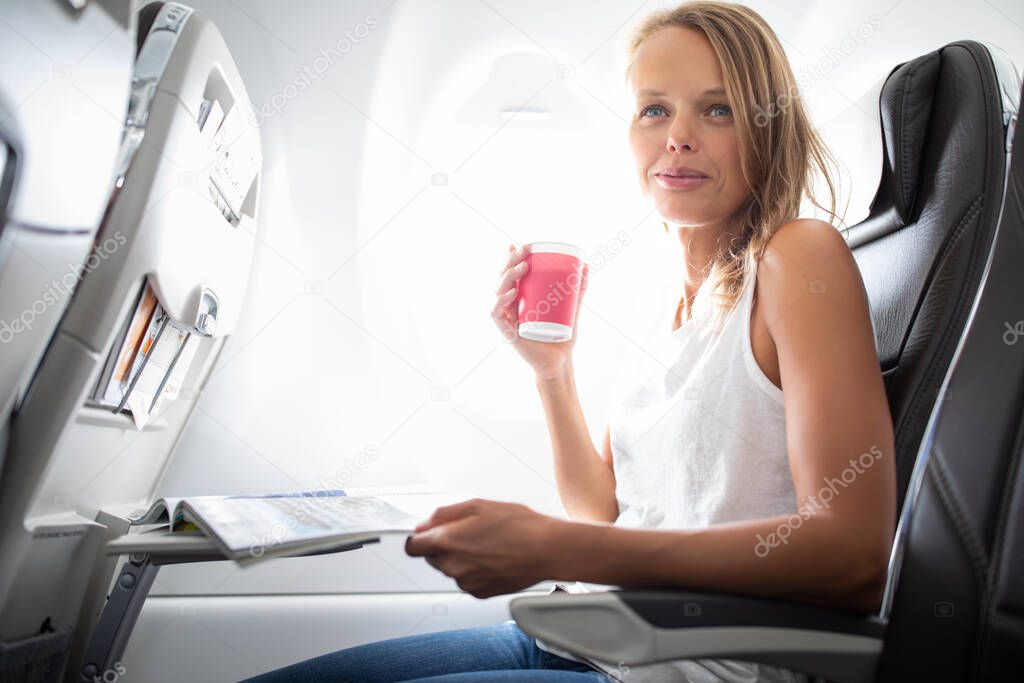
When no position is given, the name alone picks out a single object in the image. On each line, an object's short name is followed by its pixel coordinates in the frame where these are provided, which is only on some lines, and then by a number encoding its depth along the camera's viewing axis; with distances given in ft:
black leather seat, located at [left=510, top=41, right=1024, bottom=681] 2.27
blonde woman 2.45
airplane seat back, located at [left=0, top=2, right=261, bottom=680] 3.10
